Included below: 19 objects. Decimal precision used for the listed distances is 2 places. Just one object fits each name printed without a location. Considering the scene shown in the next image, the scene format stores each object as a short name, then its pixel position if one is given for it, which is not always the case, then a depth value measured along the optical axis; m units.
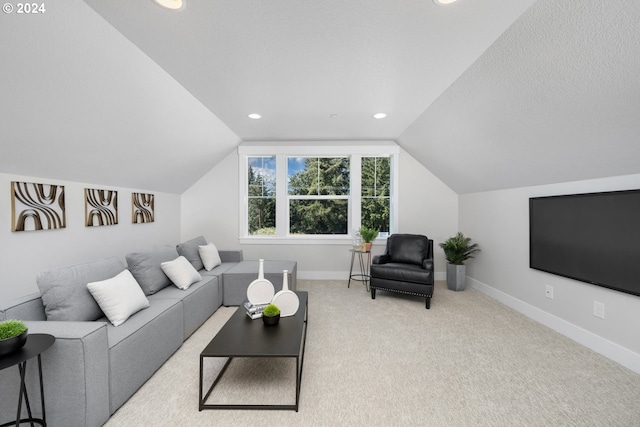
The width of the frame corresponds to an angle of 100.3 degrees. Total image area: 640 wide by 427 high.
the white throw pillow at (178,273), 2.82
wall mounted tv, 2.13
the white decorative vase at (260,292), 2.36
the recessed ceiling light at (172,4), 1.51
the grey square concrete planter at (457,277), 4.10
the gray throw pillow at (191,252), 3.51
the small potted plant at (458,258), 4.11
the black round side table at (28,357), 1.19
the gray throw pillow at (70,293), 1.78
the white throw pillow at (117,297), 1.92
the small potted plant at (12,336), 1.20
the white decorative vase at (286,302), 2.25
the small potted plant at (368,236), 4.30
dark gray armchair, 3.46
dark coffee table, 1.69
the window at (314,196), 4.79
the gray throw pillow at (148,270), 2.60
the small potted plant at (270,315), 2.07
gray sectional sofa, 1.42
